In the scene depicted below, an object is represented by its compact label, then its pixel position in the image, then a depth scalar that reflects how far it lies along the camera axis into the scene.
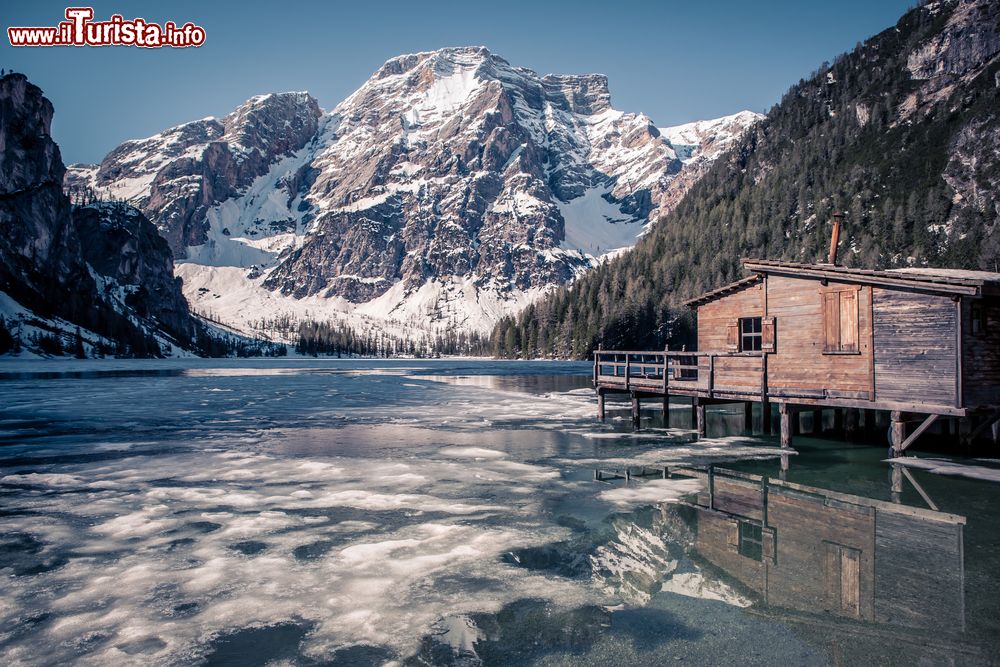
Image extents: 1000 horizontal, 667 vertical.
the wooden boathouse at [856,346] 19.33
